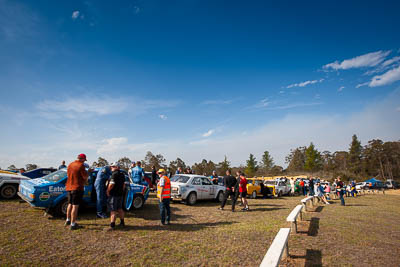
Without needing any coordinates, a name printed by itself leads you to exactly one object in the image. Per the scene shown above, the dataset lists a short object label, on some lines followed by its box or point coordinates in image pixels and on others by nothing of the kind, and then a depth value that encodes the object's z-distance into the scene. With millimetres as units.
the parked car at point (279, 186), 19691
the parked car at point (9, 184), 9695
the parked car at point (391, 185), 49462
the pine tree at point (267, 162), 84625
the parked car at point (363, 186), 39525
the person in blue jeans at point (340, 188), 14847
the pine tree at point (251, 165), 78688
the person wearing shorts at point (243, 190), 10992
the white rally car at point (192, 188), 11289
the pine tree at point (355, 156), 73562
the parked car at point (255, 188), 17153
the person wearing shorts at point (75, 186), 6016
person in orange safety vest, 7010
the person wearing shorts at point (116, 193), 6244
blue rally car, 6693
